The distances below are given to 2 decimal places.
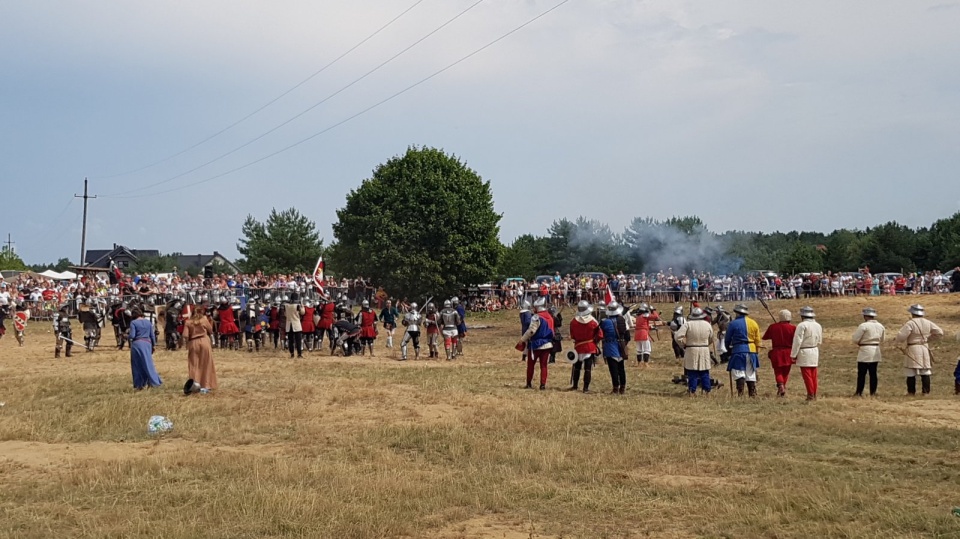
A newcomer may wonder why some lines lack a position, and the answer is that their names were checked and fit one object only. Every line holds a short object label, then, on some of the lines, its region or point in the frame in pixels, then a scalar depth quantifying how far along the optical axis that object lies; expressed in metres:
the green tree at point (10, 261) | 95.94
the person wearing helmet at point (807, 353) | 17.05
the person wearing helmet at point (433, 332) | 27.19
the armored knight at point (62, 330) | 27.59
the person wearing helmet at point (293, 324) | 26.94
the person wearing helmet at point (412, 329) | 26.41
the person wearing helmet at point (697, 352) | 17.55
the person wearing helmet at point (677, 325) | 25.62
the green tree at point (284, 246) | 76.81
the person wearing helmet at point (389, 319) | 28.86
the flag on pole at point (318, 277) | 30.97
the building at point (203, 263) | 101.00
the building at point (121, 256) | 106.50
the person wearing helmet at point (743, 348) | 17.55
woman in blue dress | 18.61
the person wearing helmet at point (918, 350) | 17.67
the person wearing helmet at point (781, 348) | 17.62
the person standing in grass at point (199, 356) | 17.83
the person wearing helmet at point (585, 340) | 18.36
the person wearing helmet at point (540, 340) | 18.95
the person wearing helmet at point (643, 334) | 24.83
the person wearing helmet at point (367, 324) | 27.38
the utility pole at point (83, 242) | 60.66
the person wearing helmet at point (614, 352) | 18.14
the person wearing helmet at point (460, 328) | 26.97
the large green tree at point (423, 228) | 43.75
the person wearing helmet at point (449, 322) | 26.41
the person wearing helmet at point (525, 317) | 27.45
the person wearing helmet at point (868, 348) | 17.50
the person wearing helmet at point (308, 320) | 27.52
